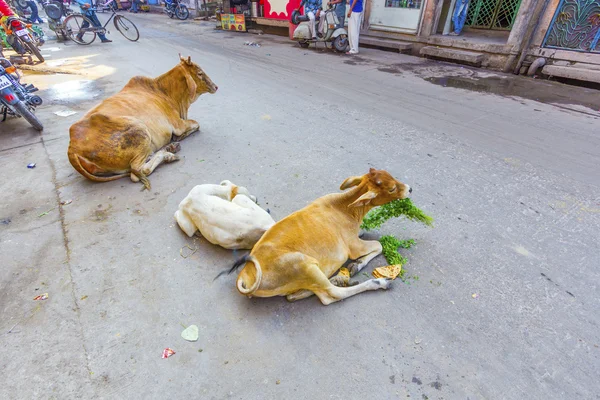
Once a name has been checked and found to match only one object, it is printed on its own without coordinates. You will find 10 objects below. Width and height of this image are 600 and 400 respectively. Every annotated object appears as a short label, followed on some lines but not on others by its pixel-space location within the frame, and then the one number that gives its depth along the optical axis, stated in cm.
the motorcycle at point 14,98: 518
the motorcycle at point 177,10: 2273
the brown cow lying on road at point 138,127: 390
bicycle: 1293
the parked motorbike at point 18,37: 934
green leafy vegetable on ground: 288
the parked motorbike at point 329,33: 1164
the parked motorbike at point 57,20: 1328
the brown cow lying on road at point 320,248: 231
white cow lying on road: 285
